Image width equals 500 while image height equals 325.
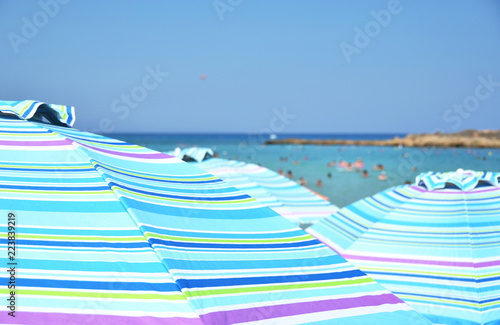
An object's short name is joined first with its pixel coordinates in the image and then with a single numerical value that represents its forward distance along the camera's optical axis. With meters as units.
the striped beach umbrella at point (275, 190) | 5.90
